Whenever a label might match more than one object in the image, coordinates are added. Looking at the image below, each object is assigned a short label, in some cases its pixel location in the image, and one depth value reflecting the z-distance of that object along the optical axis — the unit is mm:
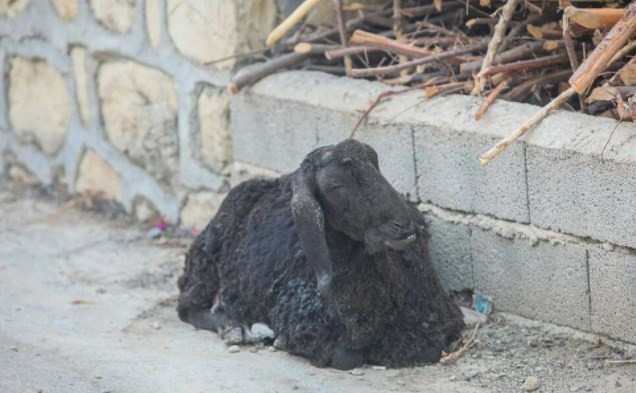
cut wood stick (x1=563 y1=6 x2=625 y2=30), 9922
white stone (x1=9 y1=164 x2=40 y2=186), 16687
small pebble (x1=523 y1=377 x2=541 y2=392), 9234
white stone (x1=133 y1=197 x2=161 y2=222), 14727
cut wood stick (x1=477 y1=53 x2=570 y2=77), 10859
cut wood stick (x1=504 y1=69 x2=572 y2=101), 10937
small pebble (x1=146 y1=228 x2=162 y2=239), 14289
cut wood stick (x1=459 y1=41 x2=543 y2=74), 11117
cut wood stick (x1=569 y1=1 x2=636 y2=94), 9719
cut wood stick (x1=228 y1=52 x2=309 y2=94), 12766
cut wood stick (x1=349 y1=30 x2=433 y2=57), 11727
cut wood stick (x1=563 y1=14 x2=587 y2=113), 9998
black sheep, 9516
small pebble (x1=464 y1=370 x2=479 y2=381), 9554
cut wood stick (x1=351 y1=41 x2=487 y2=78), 11453
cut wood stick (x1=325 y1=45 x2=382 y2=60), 12242
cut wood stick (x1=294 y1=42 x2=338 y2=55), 12641
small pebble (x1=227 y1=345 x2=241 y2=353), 10495
